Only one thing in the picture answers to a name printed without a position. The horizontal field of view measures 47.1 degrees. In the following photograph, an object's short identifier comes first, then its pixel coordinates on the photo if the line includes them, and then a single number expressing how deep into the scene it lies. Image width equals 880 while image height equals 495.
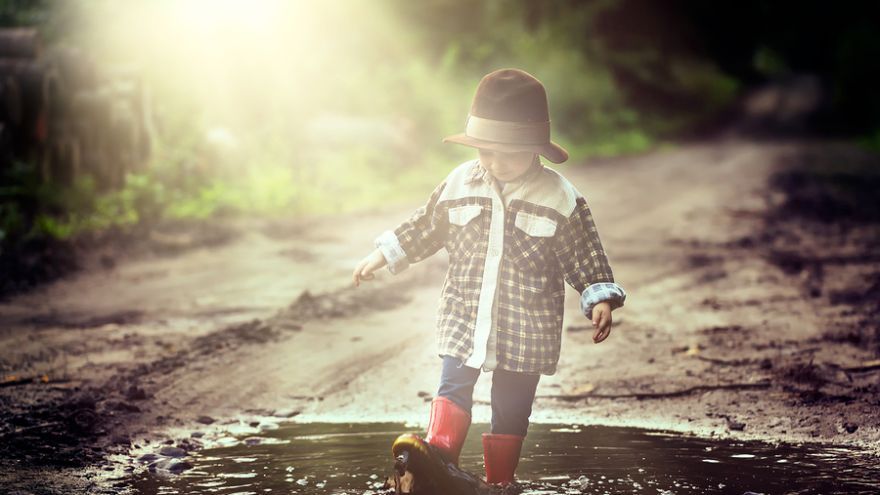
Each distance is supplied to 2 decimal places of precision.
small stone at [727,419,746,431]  4.69
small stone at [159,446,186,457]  4.31
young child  3.71
